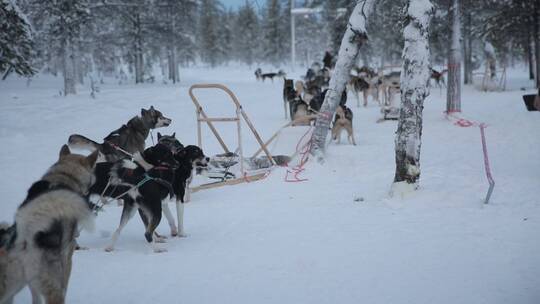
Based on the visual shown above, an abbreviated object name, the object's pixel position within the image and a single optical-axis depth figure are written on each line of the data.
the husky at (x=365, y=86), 18.90
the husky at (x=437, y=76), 23.97
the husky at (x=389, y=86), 17.09
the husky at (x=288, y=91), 15.12
